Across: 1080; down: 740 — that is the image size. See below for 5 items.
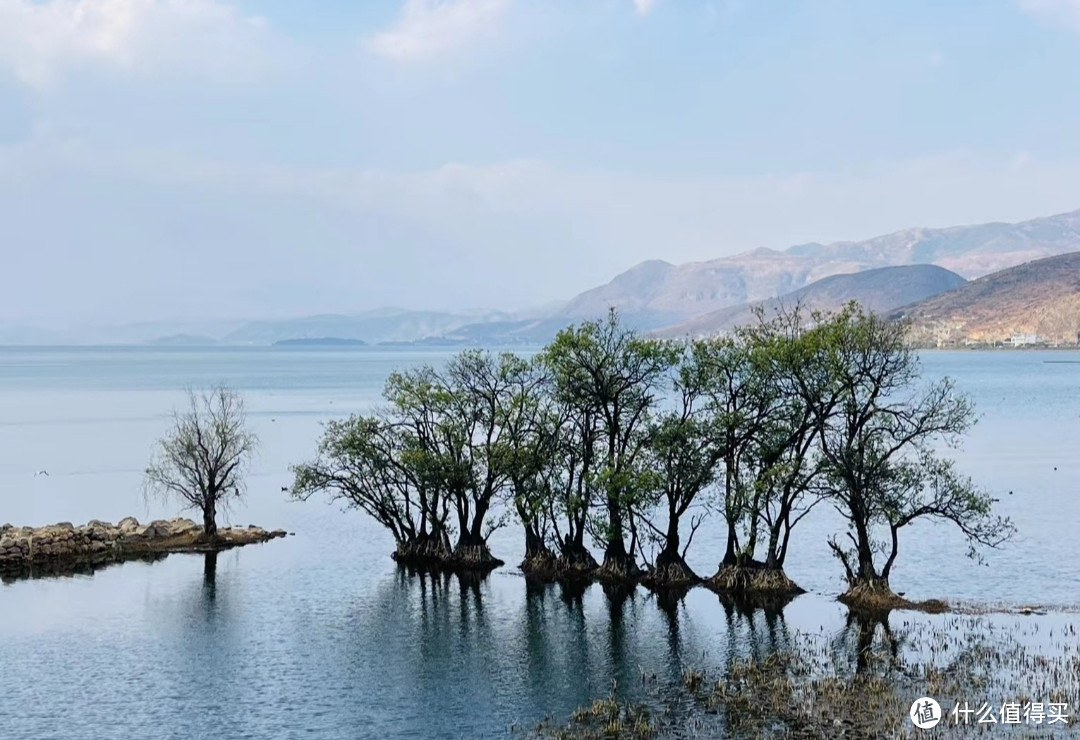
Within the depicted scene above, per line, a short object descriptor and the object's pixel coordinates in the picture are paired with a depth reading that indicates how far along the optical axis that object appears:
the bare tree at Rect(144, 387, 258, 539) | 71.44
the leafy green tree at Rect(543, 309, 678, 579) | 57.62
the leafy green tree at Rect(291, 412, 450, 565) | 63.81
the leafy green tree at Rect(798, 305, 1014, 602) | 51.75
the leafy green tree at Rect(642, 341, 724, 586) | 56.56
